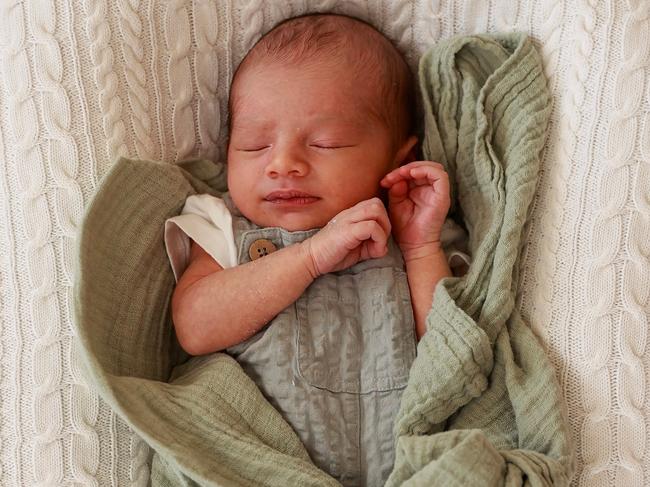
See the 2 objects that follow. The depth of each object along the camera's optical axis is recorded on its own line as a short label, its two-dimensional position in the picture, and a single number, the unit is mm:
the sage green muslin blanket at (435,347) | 517
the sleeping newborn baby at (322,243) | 555
